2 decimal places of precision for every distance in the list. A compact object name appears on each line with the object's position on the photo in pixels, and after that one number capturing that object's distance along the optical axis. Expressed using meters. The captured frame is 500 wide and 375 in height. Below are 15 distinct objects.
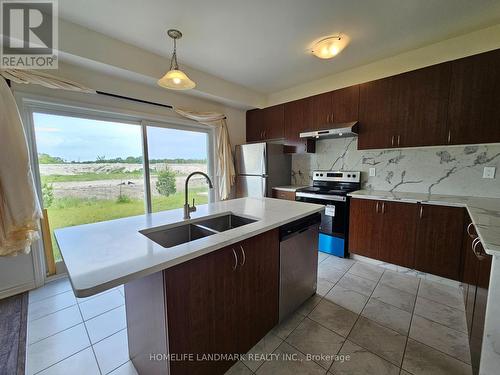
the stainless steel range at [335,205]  2.72
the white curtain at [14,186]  1.62
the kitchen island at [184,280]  0.88
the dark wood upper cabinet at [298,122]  3.17
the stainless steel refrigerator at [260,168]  3.35
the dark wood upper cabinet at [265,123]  3.53
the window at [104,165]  2.25
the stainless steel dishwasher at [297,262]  1.58
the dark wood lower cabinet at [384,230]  2.28
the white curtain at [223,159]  3.52
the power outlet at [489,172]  2.14
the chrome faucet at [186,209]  1.49
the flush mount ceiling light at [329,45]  2.12
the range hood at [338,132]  2.63
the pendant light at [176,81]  1.76
